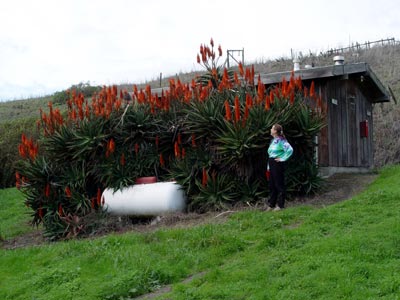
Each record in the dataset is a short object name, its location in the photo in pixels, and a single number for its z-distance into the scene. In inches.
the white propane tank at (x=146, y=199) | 496.4
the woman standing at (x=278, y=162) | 449.7
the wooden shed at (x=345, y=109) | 597.0
